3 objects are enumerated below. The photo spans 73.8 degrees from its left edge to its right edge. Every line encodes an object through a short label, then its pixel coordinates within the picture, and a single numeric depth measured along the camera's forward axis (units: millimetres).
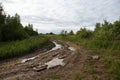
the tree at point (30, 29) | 24341
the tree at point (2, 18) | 13991
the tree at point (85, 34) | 17845
